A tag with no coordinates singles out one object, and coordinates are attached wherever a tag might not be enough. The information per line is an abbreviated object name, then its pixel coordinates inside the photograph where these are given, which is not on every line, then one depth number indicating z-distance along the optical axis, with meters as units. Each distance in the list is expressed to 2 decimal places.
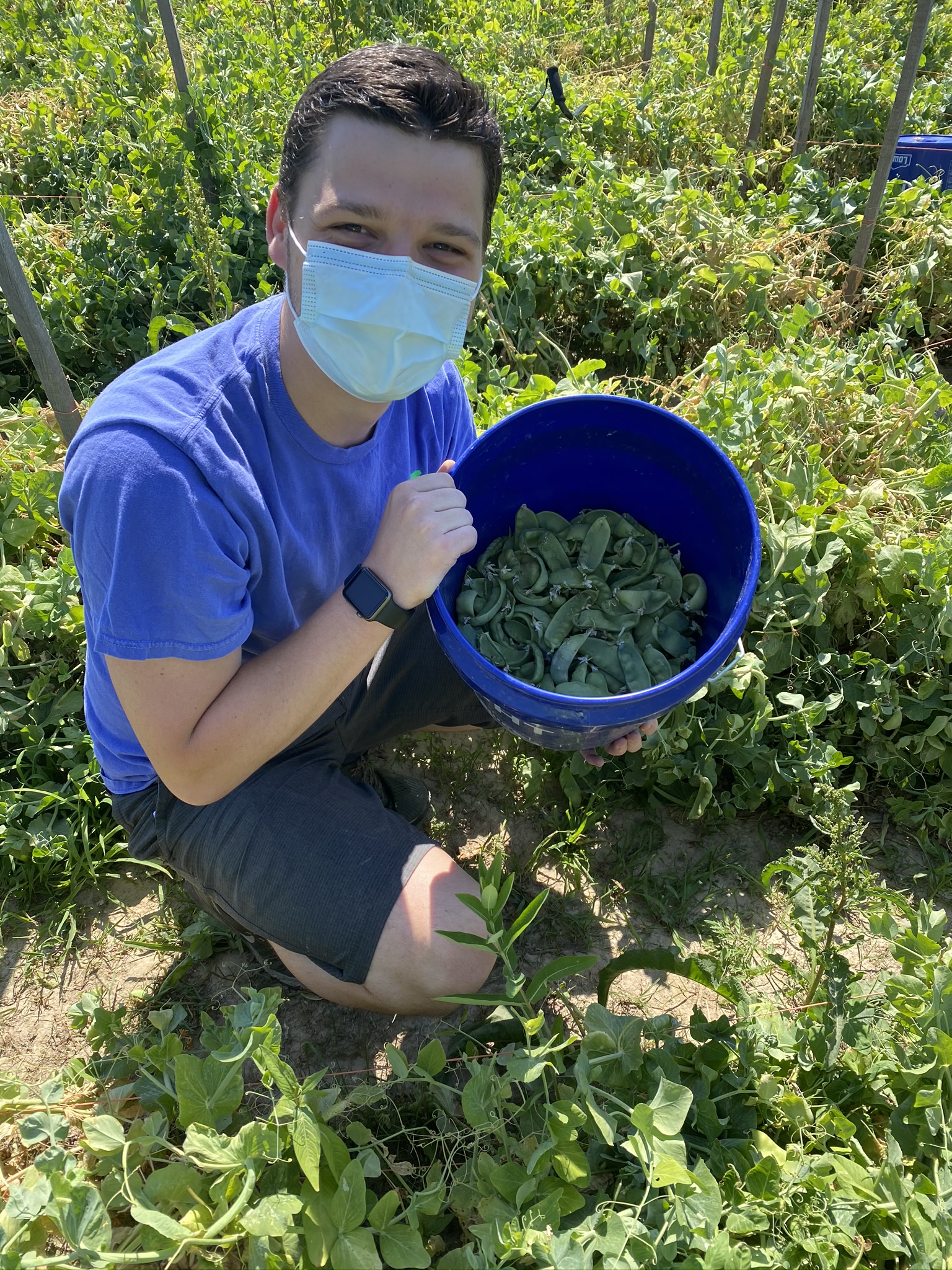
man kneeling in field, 1.49
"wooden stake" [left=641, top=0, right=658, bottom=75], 4.87
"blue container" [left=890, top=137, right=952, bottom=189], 3.87
